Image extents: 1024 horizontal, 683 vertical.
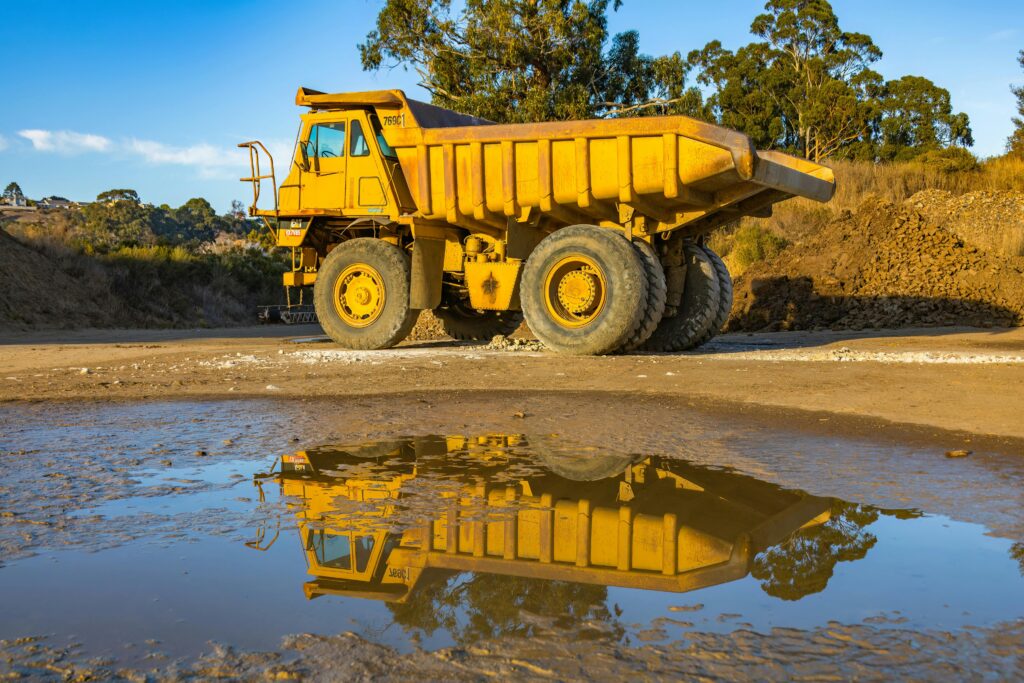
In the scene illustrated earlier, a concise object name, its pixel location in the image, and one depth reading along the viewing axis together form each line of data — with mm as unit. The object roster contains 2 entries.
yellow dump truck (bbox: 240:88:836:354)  10805
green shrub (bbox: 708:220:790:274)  23141
